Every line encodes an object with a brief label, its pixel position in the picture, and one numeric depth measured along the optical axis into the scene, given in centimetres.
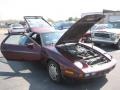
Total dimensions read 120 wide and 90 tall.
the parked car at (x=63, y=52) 281
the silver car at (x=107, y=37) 585
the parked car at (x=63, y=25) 1047
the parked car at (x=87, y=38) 638
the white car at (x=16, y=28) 1324
